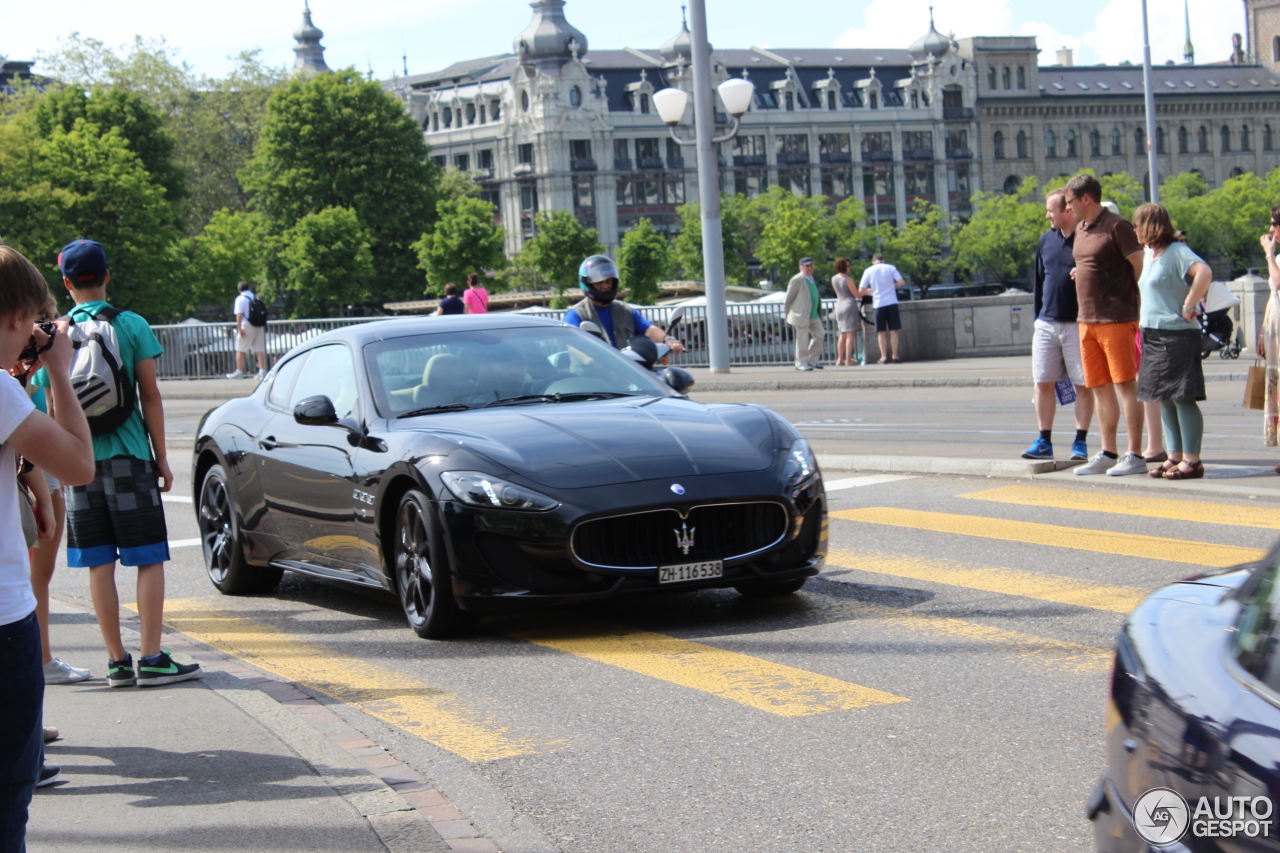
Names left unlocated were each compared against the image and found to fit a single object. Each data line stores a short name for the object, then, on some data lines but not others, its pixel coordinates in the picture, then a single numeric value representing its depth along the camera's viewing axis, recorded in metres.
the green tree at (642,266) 89.00
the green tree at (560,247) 88.38
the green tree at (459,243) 76.69
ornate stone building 116.31
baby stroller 22.69
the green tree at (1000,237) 105.94
